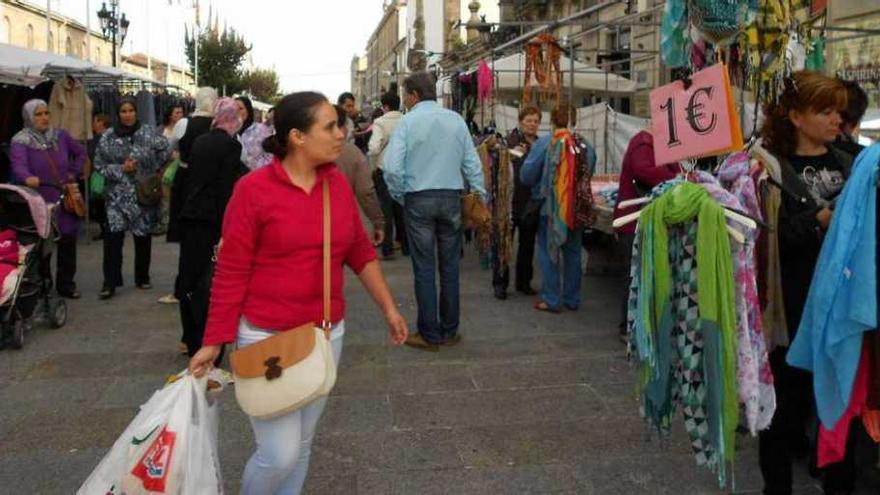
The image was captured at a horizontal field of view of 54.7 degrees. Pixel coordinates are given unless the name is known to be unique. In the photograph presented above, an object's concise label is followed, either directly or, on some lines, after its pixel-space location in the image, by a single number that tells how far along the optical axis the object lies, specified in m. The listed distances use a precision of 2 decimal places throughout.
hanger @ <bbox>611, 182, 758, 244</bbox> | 3.15
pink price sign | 3.37
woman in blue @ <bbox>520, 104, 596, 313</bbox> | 7.11
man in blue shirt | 6.02
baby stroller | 6.16
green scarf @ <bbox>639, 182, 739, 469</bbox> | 3.17
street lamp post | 21.69
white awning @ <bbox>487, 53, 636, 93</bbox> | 12.32
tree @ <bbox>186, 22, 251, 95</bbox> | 47.81
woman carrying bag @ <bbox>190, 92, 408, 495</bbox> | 2.81
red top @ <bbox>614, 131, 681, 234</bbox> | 5.70
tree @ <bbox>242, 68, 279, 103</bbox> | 53.89
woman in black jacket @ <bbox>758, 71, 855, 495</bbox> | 3.31
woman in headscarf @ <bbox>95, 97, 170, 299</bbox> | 7.93
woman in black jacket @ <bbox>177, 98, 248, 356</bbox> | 5.60
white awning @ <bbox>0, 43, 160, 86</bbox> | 9.32
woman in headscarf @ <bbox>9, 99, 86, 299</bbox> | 7.64
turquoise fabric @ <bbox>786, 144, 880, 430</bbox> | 2.87
